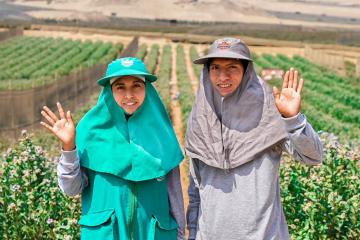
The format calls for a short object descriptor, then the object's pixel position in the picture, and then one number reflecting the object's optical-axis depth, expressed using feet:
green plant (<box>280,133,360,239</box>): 13.74
